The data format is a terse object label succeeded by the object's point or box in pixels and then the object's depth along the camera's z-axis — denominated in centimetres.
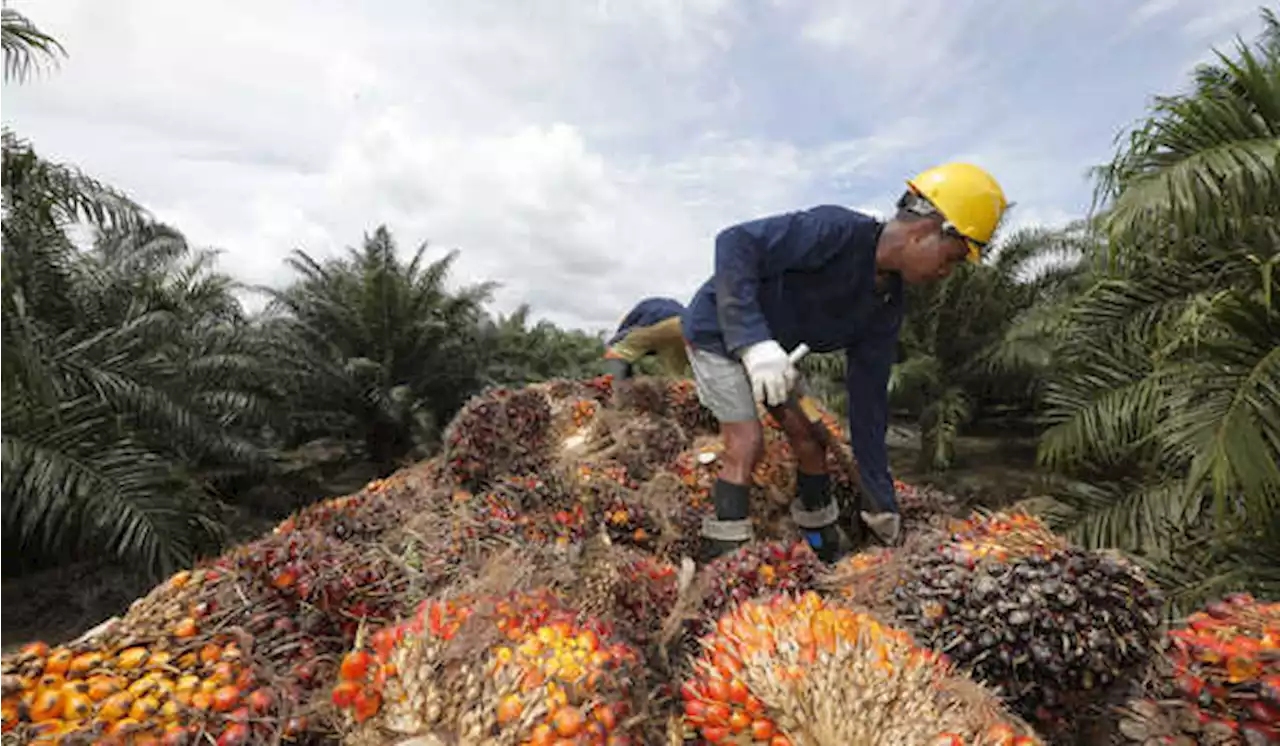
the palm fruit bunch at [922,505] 350
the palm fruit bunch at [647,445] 396
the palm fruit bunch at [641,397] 471
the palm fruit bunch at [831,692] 136
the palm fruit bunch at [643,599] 200
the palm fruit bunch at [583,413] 473
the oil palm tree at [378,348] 1141
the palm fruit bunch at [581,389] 512
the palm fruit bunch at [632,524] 317
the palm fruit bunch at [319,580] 174
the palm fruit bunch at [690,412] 477
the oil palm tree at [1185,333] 351
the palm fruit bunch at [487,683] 134
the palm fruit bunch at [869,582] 206
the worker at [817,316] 270
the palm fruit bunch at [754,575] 200
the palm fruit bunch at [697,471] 367
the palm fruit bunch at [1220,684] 148
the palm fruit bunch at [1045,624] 173
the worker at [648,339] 539
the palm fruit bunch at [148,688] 130
